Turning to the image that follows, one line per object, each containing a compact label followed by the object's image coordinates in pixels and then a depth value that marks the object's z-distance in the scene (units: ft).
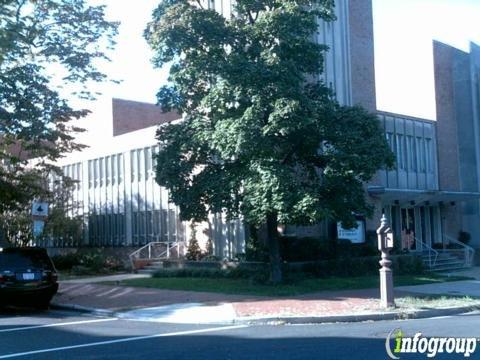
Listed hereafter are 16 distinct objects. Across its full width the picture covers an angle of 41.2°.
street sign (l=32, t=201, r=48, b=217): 66.13
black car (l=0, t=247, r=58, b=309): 54.34
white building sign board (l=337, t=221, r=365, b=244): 87.15
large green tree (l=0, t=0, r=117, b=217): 67.77
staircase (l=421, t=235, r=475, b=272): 90.89
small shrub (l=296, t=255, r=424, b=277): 76.43
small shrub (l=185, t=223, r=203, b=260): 91.86
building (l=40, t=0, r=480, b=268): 93.25
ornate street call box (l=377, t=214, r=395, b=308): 49.21
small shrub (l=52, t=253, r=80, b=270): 107.96
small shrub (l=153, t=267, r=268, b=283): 71.26
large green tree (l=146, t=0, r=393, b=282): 58.49
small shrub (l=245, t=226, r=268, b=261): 78.23
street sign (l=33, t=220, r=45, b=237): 66.13
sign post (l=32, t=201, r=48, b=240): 66.13
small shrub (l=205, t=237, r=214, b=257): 90.62
